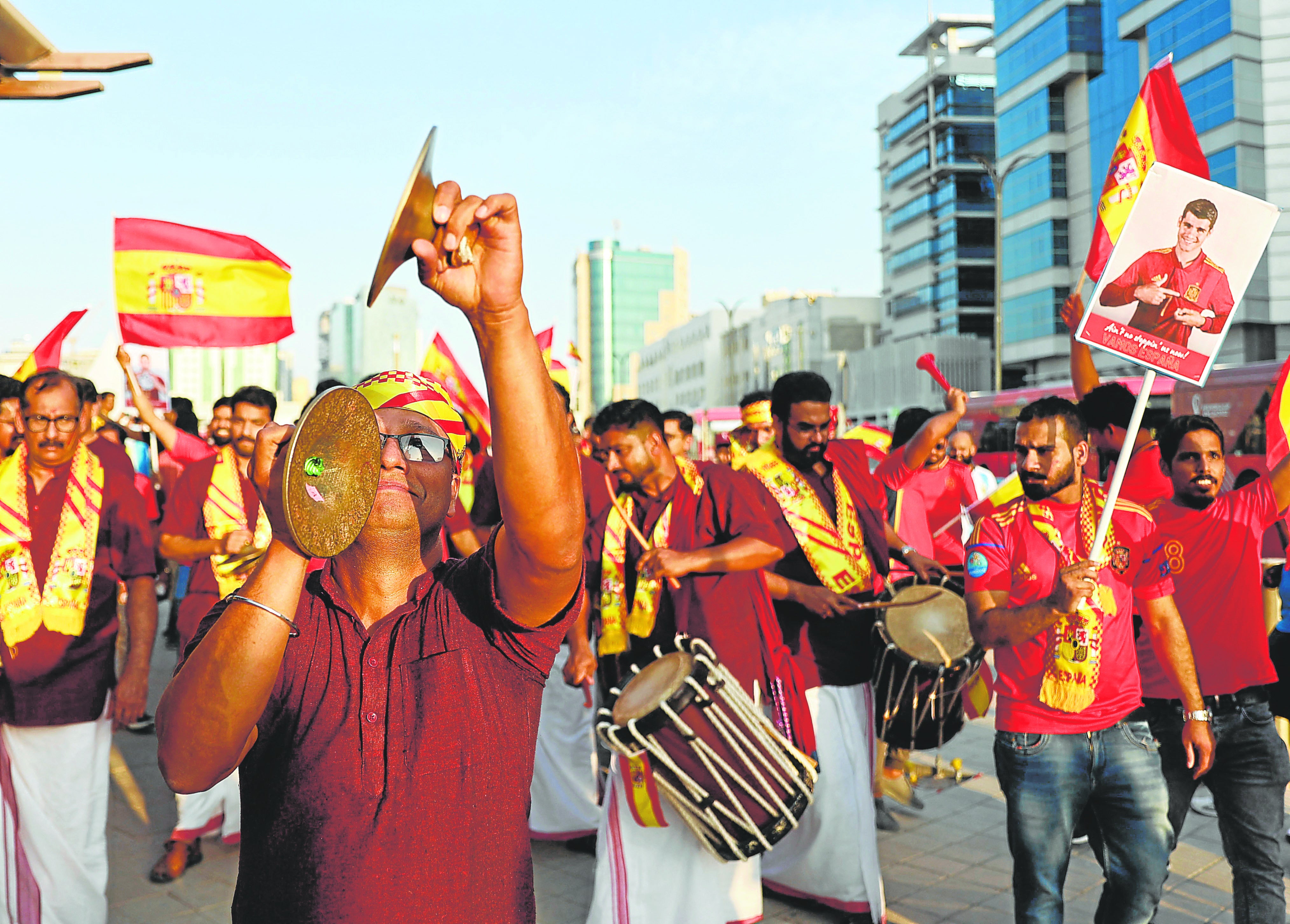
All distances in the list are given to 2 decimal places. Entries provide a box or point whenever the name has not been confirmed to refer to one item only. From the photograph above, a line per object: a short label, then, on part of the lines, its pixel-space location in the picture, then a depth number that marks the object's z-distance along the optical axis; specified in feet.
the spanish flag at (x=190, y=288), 18.99
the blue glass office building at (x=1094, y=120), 126.52
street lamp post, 95.04
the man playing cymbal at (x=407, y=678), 5.26
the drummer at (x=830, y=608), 15.08
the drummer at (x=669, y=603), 13.96
